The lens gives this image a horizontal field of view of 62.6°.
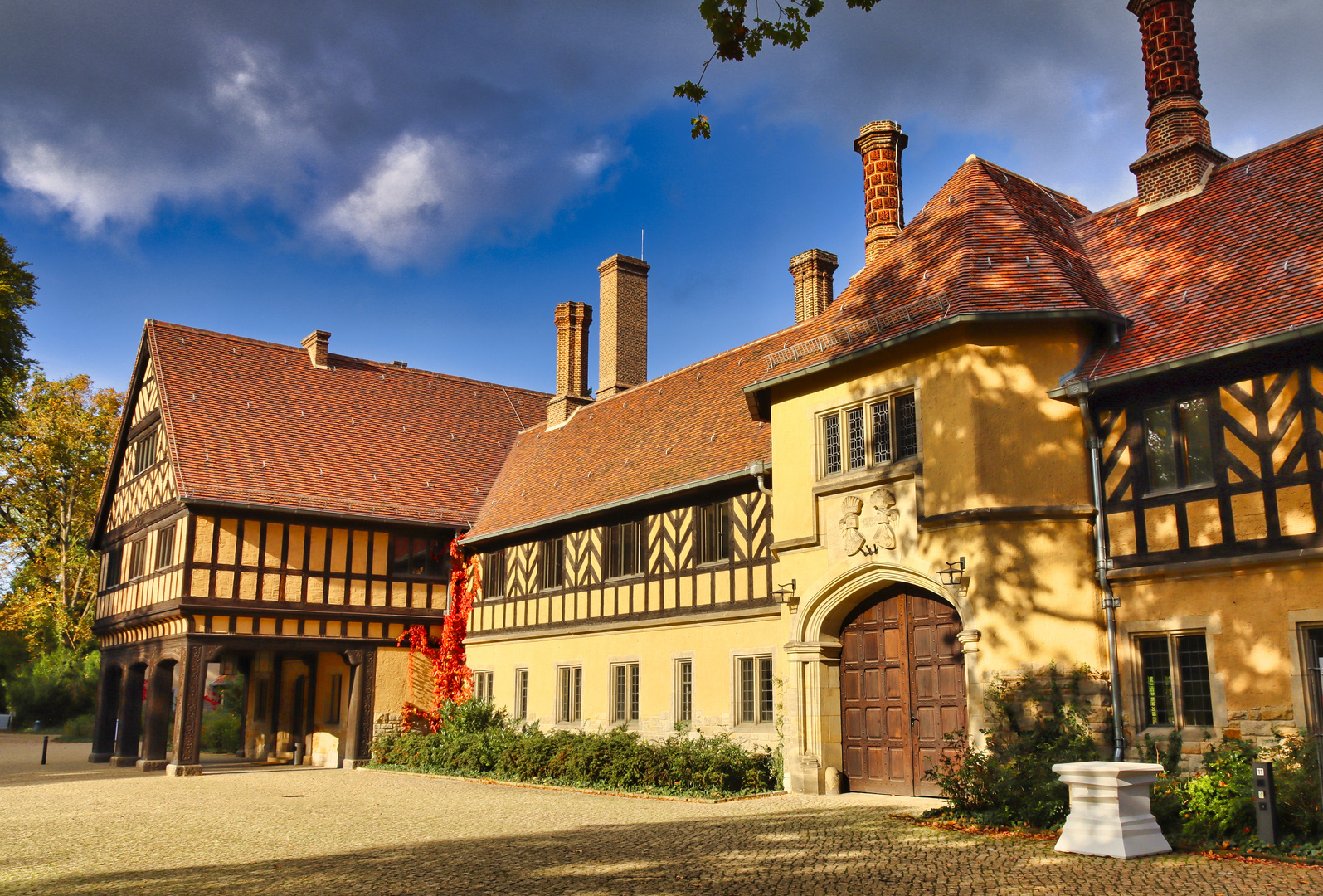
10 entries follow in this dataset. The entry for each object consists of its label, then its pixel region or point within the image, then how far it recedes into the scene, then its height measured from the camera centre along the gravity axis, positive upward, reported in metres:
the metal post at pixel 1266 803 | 8.85 -0.91
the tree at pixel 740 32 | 7.11 +4.28
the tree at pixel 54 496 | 37.88 +6.55
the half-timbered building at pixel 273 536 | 22.41 +3.18
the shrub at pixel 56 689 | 40.75 -0.22
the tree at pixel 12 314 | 24.25 +8.23
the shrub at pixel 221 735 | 31.06 -1.45
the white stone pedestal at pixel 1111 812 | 9.10 -1.03
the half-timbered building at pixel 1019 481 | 11.12 +2.48
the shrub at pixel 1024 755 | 10.50 -0.68
